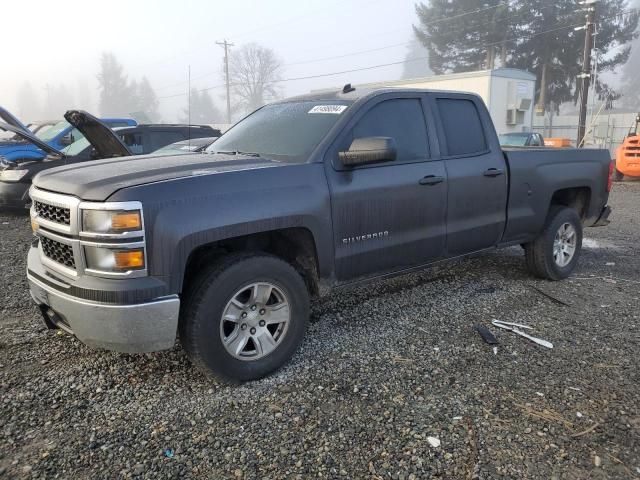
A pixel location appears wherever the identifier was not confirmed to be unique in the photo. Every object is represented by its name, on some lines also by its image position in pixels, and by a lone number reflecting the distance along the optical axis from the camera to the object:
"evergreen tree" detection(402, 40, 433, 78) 103.89
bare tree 65.94
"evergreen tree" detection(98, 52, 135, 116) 95.56
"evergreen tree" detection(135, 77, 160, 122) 88.88
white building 25.14
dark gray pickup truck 2.76
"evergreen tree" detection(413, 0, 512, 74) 43.22
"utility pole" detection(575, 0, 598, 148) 21.78
